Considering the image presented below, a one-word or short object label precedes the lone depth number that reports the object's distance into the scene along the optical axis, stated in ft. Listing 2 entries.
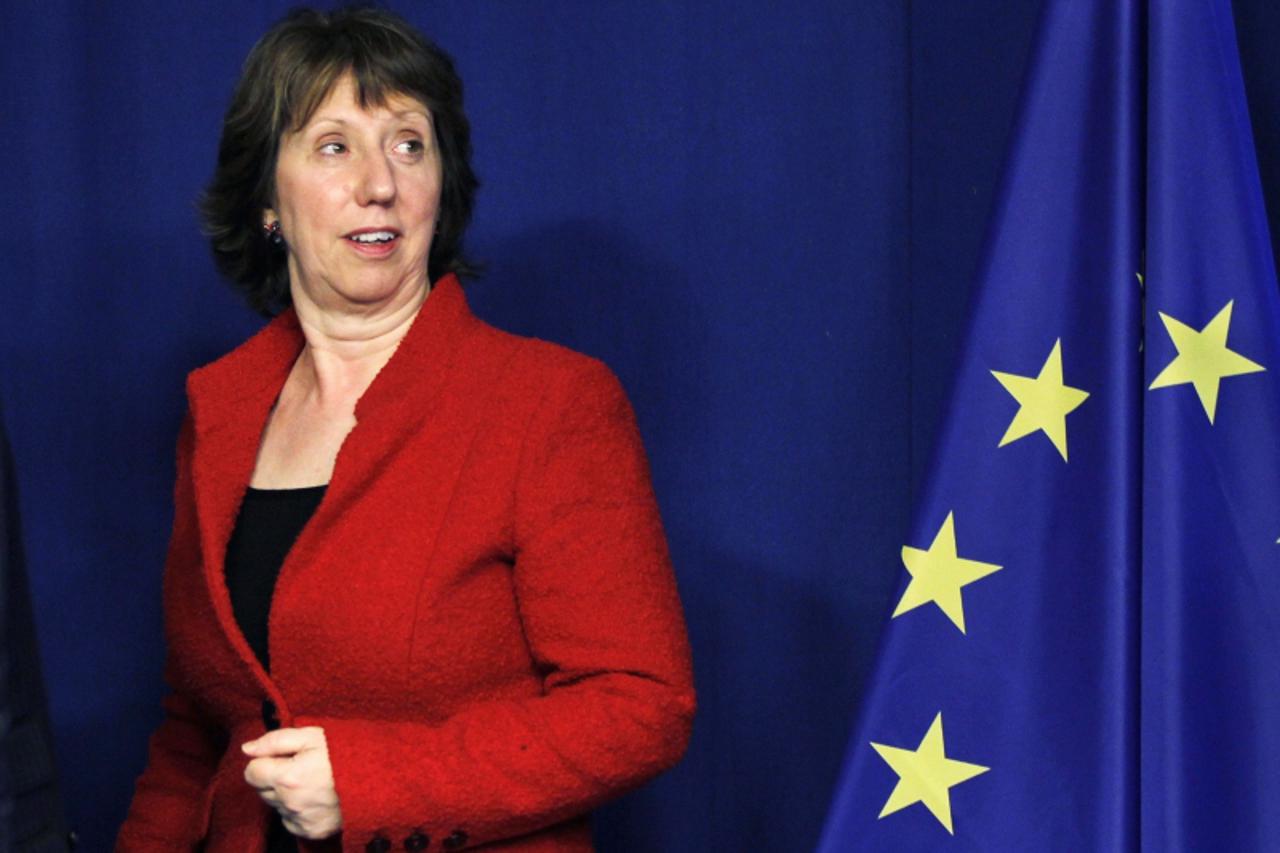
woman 18.49
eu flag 17.98
